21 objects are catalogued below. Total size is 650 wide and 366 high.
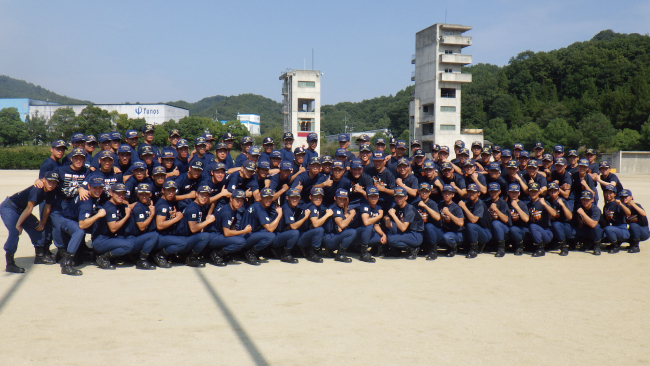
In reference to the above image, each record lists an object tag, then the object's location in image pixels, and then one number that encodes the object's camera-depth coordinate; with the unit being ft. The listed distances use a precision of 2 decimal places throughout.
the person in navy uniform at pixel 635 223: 32.73
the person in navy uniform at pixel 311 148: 33.43
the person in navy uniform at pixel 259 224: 28.17
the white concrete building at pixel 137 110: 385.09
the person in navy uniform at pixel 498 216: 31.40
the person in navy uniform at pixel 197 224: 26.96
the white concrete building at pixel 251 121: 478.18
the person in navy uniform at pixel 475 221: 31.01
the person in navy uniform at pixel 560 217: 32.01
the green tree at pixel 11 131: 287.69
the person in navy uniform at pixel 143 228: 26.14
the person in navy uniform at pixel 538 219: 31.63
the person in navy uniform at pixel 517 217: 31.40
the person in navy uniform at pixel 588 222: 31.78
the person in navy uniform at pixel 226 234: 27.58
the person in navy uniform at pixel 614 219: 32.45
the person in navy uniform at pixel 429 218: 30.32
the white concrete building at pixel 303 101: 239.09
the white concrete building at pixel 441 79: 215.72
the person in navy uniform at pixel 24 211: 24.94
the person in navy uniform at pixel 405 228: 30.14
